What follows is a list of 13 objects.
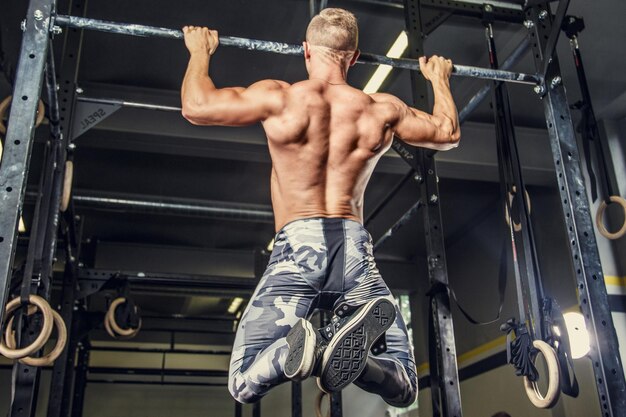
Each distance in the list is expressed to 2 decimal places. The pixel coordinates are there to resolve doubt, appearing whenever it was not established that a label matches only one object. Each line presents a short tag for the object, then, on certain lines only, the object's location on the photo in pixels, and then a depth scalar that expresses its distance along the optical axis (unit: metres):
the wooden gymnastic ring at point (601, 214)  3.39
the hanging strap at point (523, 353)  2.58
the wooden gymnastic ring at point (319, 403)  5.12
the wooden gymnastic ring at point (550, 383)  2.45
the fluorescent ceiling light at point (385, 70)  5.48
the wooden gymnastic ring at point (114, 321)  5.61
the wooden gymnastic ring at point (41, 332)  2.56
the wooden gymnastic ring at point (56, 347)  2.88
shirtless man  2.06
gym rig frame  2.14
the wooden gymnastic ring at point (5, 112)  2.81
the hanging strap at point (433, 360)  3.18
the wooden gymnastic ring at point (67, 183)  3.46
